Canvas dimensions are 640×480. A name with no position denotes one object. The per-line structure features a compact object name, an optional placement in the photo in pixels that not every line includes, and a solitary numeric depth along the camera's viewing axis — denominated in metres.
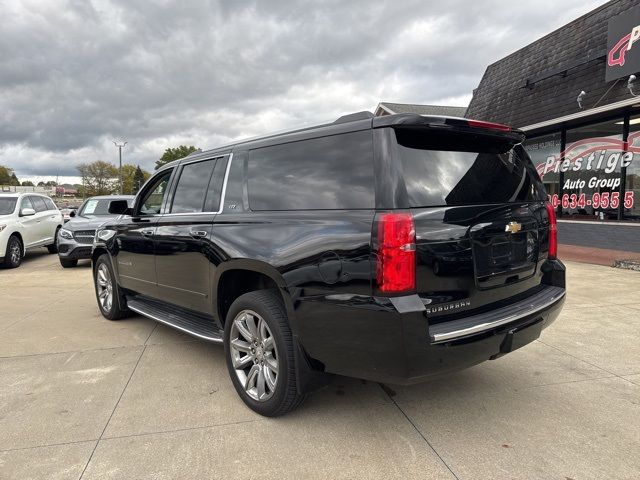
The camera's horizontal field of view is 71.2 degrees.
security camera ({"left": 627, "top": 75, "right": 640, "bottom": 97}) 8.77
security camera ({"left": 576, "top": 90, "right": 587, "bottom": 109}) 10.02
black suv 2.35
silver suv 9.58
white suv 10.13
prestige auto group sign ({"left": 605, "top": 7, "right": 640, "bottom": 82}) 8.79
